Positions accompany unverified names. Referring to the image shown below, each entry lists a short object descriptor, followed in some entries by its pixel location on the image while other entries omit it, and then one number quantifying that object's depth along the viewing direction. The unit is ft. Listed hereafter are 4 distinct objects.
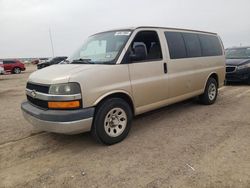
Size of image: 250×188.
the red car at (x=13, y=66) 69.55
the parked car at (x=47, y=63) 71.20
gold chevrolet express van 9.75
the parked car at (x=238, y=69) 25.80
